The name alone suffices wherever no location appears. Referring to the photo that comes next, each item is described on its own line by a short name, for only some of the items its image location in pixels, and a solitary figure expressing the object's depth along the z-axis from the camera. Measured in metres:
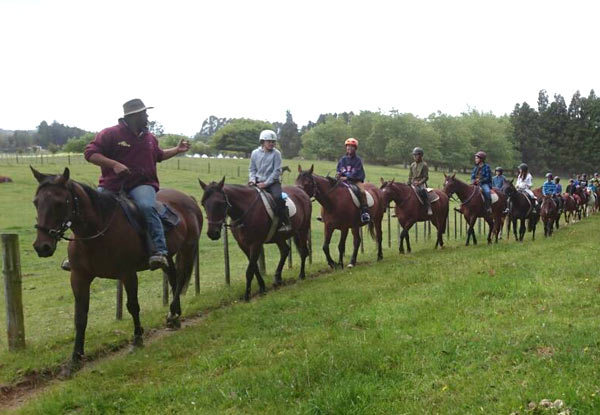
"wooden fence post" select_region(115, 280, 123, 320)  9.68
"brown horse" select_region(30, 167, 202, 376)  6.14
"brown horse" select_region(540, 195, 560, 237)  21.06
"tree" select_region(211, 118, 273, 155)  143.25
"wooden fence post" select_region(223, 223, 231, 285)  12.32
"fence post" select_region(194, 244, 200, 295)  11.91
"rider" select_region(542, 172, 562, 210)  23.42
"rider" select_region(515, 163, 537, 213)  20.62
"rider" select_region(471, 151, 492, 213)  18.39
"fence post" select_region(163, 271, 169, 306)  10.55
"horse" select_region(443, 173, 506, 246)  17.94
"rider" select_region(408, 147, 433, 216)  16.98
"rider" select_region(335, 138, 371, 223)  14.15
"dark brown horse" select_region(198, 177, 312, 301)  9.55
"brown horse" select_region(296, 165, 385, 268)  13.25
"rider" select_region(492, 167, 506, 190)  21.14
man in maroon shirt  7.41
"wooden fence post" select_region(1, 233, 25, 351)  7.78
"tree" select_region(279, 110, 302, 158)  145.25
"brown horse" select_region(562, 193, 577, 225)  28.28
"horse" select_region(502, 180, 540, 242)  19.56
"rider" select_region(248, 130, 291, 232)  11.28
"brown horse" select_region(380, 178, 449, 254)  15.92
